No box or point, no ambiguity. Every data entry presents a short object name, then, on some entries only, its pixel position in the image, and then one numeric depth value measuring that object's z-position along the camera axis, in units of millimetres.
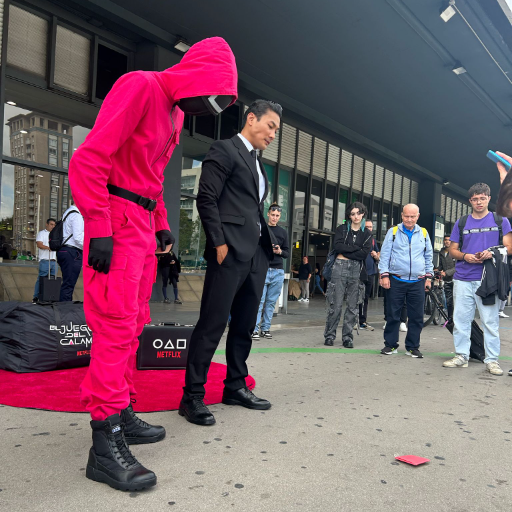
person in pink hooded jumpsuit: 2160
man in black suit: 3107
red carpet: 3253
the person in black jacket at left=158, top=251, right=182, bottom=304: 11977
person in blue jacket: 5973
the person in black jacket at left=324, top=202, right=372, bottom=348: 6674
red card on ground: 2514
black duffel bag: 4078
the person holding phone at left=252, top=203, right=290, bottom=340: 6914
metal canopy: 9781
